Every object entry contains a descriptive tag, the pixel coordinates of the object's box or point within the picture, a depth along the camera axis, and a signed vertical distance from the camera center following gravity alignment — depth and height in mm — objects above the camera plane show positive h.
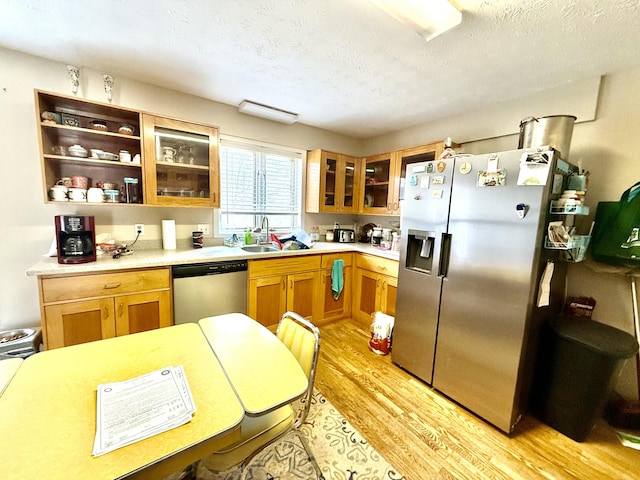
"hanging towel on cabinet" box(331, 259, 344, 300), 2969 -769
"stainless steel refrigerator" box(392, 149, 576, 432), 1522 -391
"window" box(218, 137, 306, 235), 2896 +244
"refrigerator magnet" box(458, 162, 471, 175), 1758 +318
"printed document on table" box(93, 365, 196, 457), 712 -645
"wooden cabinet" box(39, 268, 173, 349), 1711 -753
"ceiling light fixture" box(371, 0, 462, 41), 1270 +1012
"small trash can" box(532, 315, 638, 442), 1499 -927
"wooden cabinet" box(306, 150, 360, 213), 3215 +343
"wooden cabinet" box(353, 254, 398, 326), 2650 -834
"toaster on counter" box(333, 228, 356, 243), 3613 -371
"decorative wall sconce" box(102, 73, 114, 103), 2051 +917
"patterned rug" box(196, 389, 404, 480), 1351 -1395
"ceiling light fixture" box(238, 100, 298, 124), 2596 +991
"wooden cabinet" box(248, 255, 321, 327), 2492 -838
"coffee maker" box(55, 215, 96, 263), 1798 -290
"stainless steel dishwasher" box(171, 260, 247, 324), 2131 -746
